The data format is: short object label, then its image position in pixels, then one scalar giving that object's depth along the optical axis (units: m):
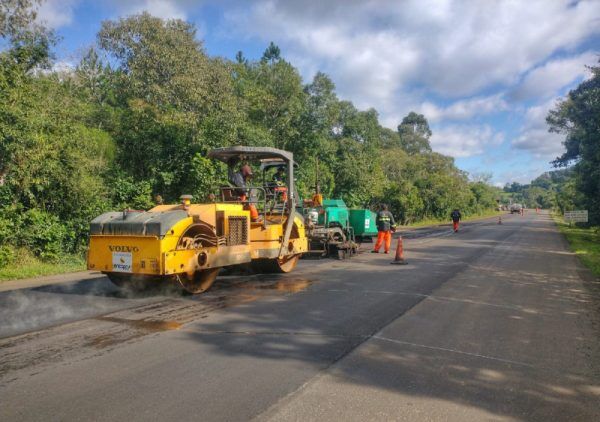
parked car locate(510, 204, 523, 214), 87.14
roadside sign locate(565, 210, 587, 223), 28.48
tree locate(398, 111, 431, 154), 88.19
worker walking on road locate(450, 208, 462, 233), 27.05
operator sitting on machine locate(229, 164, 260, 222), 9.33
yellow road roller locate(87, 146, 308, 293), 7.30
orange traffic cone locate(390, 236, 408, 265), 12.35
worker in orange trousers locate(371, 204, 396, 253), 14.98
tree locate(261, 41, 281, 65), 56.50
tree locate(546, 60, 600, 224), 24.59
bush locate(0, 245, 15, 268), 10.83
